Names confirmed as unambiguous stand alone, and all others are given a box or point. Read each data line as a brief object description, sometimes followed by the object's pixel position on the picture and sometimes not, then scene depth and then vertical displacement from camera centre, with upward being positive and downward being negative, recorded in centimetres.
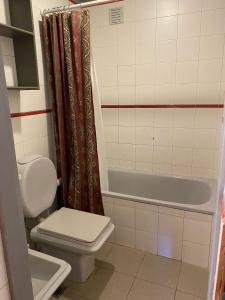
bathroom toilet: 153 -87
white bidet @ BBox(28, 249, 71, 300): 119 -92
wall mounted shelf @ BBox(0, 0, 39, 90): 160 +39
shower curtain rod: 169 +66
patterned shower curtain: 176 -7
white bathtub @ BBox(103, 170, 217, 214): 223 -94
